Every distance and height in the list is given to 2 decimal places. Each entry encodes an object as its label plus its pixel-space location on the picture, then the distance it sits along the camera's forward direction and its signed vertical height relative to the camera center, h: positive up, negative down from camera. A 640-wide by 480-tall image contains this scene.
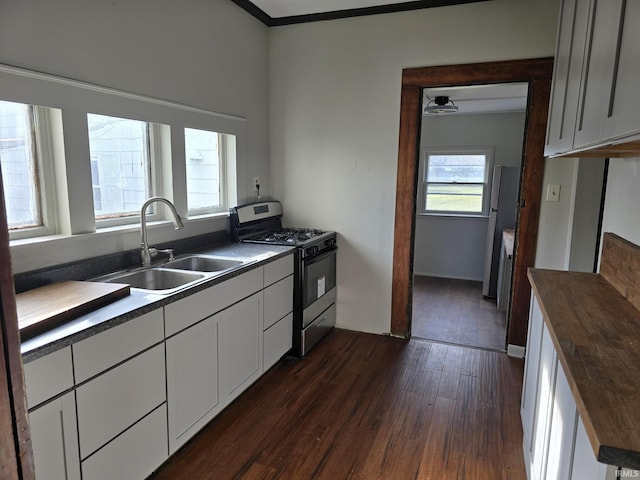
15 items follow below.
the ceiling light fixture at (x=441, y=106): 4.34 +0.76
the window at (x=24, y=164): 1.79 +0.03
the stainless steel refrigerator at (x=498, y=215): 4.64 -0.40
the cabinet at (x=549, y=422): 1.06 -0.77
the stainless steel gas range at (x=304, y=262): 3.07 -0.65
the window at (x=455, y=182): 5.68 -0.04
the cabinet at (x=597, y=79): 1.03 +0.33
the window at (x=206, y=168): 2.93 +0.05
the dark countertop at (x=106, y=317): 1.29 -0.52
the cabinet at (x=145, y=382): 1.36 -0.85
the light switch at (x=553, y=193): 2.98 -0.09
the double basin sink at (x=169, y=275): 2.14 -0.54
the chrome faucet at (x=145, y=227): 2.24 -0.28
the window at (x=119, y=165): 2.20 +0.05
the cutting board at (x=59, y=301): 1.38 -0.48
